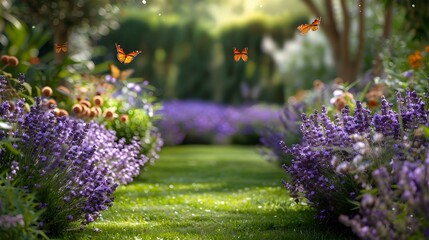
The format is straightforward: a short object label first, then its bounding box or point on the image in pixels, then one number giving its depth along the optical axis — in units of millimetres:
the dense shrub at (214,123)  15758
